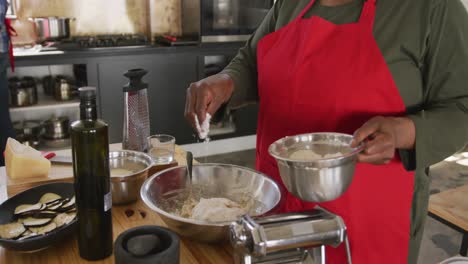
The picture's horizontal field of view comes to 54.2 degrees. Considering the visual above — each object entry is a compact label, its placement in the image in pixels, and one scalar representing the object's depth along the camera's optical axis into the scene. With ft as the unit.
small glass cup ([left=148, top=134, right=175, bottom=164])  4.52
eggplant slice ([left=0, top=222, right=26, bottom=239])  3.10
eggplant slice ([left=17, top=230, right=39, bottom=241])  3.07
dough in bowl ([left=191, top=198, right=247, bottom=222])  3.23
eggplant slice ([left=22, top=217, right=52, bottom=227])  3.23
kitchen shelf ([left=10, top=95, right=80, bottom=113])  10.71
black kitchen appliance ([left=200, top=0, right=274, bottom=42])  11.78
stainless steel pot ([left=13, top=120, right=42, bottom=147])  11.07
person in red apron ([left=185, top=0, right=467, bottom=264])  3.59
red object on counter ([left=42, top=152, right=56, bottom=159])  4.51
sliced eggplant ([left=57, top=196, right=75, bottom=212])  3.44
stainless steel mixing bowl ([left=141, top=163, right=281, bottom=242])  3.33
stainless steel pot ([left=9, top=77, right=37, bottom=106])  10.65
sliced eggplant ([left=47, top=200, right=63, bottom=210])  3.43
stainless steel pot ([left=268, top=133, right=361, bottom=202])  2.70
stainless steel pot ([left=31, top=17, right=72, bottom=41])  11.05
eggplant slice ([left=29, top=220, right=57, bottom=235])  3.16
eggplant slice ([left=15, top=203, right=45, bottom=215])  3.40
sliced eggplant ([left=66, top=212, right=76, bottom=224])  3.33
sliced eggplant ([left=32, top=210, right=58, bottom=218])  3.34
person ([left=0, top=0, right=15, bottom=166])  9.60
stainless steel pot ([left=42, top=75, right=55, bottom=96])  11.71
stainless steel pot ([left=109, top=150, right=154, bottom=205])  3.75
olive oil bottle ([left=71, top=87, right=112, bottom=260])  2.92
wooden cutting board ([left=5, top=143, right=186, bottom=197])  3.97
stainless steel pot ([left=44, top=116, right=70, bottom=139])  11.18
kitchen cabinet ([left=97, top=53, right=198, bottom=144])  11.01
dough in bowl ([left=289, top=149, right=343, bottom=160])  3.08
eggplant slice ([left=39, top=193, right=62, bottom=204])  3.61
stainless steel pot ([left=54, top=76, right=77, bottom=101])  11.24
